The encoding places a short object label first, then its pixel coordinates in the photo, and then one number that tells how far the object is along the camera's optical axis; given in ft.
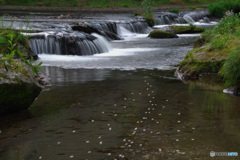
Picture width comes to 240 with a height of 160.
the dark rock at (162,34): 78.23
